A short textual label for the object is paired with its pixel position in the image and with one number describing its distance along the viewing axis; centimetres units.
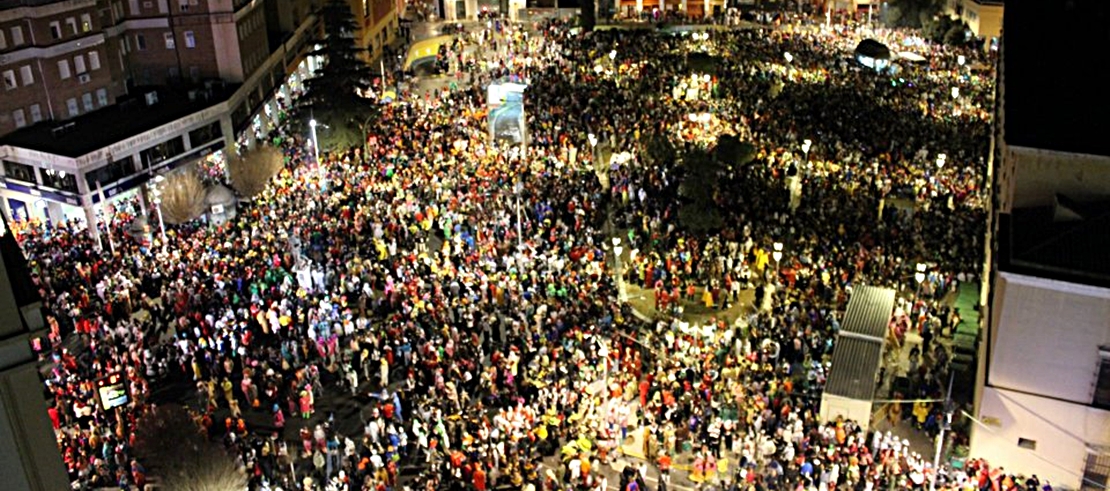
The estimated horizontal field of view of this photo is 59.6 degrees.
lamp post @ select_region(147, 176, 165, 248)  3383
